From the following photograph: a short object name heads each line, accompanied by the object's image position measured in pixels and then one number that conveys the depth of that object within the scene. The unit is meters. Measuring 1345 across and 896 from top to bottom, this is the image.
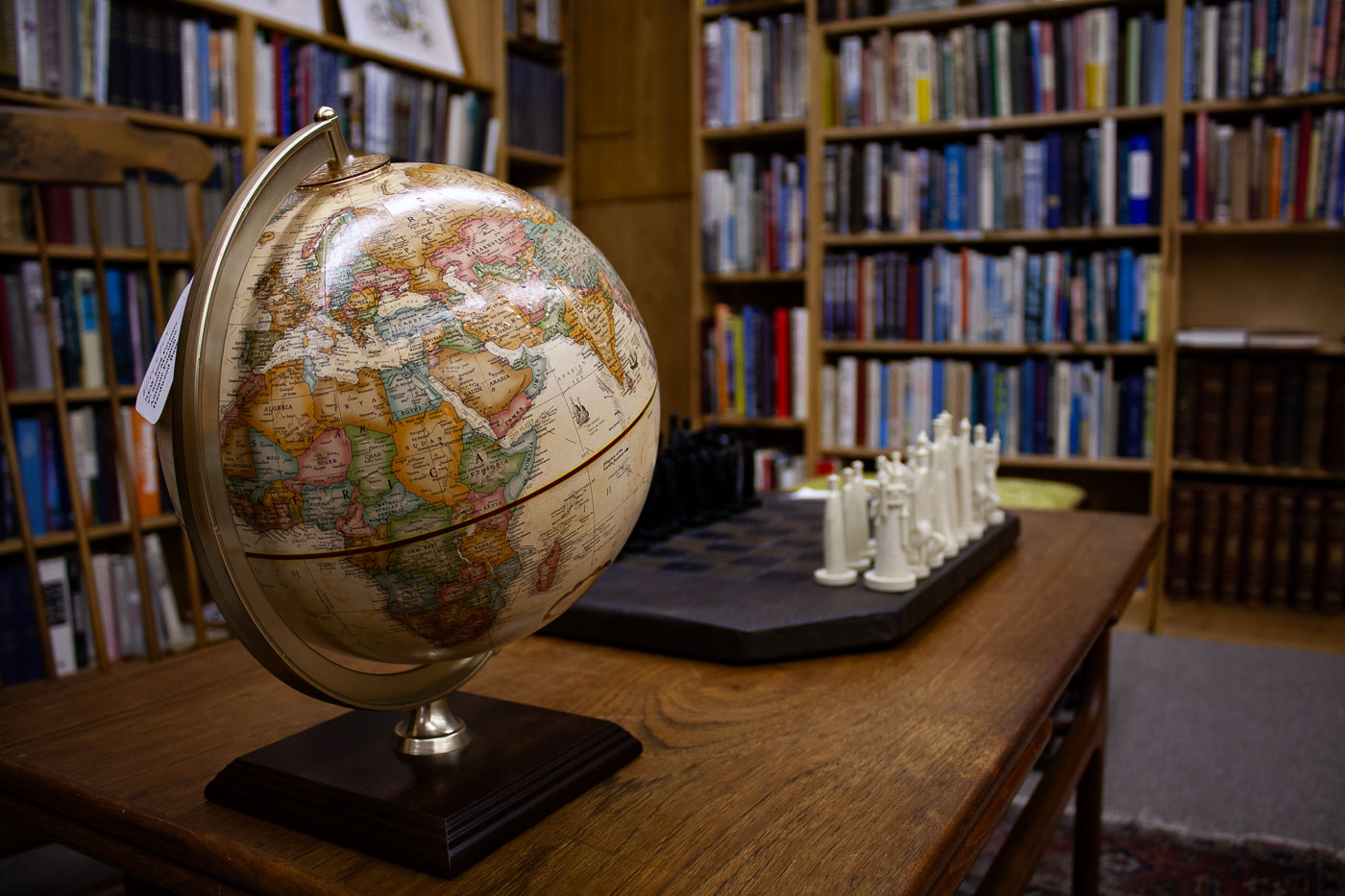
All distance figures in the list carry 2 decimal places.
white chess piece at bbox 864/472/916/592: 1.26
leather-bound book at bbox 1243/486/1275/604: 3.37
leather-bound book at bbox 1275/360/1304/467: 3.33
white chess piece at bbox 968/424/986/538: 1.63
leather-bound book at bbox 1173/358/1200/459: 3.46
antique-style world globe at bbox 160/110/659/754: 0.67
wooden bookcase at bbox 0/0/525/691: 2.68
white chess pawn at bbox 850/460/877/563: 1.36
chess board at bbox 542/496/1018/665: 1.14
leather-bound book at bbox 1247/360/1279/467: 3.35
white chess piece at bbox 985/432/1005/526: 1.66
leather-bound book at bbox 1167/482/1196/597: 3.47
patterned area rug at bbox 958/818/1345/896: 1.94
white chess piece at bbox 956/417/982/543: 1.55
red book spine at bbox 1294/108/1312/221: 3.21
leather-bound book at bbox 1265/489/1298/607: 3.34
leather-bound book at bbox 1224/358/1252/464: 3.38
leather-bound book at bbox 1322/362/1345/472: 3.27
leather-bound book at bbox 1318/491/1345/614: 3.29
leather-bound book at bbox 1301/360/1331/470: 3.29
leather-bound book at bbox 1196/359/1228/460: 3.42
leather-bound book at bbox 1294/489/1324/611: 3.31
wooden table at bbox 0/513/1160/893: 0.71
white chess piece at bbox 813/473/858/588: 1.30
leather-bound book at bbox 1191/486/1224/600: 3.44
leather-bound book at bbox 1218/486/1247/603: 3.41
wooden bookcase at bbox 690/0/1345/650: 3.38
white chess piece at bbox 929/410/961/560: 1.43
